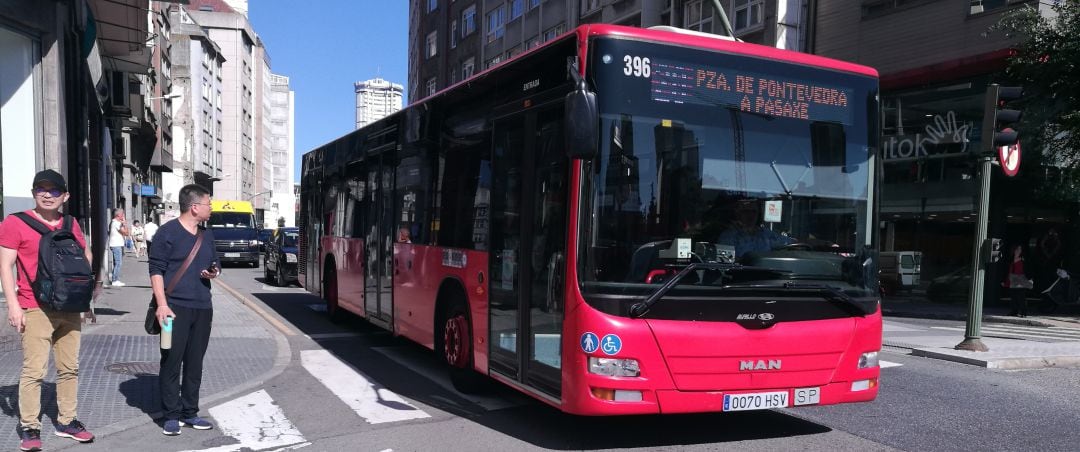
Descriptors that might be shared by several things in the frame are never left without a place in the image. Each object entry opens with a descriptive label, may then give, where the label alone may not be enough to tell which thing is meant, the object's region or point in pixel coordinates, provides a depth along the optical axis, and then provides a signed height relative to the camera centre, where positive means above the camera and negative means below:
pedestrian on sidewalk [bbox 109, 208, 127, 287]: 18.03 -0.93
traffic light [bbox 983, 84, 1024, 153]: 10.62 +1.28
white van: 21.27 -1.53
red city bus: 5.22 -0.14
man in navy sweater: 5.68 -0.70
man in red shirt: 5.12 -0.77
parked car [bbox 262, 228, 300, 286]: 20.98 -1.57
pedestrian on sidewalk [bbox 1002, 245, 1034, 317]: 16.23 -1.39
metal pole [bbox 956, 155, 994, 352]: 10.96 -0.81
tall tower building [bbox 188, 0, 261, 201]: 81.88 +11.04
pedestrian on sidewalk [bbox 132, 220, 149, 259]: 34.93 -2.04
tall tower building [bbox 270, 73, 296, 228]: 134.50 +11.18
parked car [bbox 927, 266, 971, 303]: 20.34 -1.89
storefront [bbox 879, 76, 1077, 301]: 19.62 +0.48
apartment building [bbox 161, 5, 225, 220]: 60.66 +7.42
